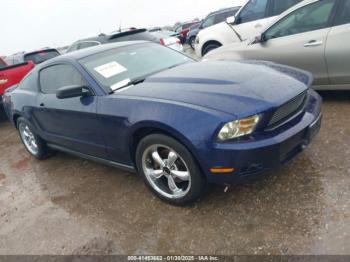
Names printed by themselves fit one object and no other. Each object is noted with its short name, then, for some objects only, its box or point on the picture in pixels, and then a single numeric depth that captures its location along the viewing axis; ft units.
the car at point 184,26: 90.60
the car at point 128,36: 28.04
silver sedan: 14.11
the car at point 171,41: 29.90
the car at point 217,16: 43.05
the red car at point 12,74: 23.77
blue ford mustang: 8.54
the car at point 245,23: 22.94
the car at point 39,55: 34.53
